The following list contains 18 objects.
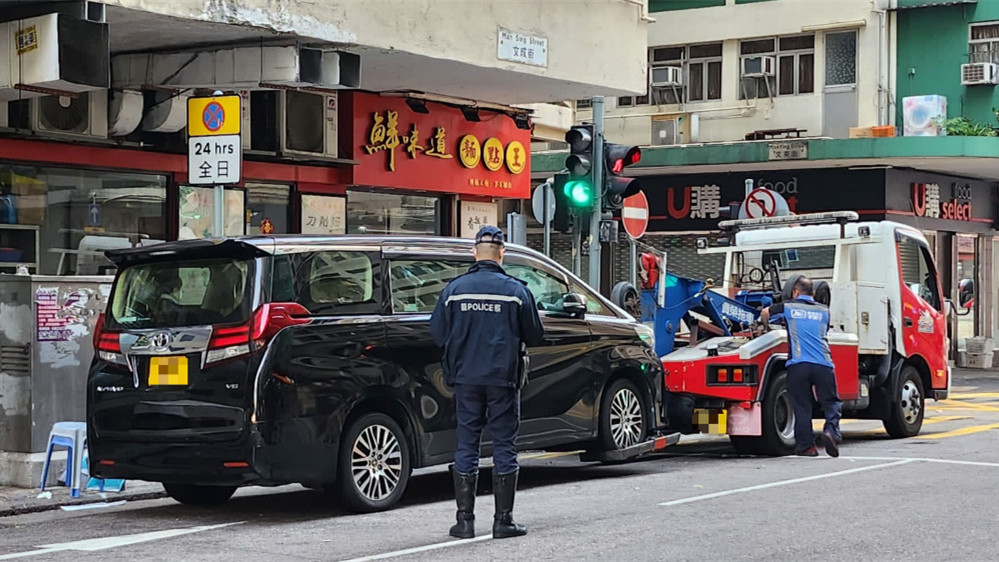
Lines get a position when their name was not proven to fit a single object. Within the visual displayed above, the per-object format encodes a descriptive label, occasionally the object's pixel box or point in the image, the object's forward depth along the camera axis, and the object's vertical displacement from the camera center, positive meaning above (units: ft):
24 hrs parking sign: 39.70 +3.38
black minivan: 31.17 -2.06
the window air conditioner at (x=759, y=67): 106.52 +14.27
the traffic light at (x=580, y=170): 53.72 +3.55
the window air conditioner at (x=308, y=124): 58.95 +5.73
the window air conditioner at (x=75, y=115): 49.60 +5.09
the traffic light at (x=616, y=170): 54.19 +3.57
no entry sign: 57.26 +2.15
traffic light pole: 53.88 +2.51
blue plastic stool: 36.76 -4.23
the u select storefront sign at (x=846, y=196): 103.86 +5.35
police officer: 28.32 -1.78
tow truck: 45.73 -1.79
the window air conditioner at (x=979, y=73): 101.50 +13.21
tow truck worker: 45.09 -2.75
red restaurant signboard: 61.87 +5.23
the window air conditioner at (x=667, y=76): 109.81 +14.05
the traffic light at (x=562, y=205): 54.03 +2.33
